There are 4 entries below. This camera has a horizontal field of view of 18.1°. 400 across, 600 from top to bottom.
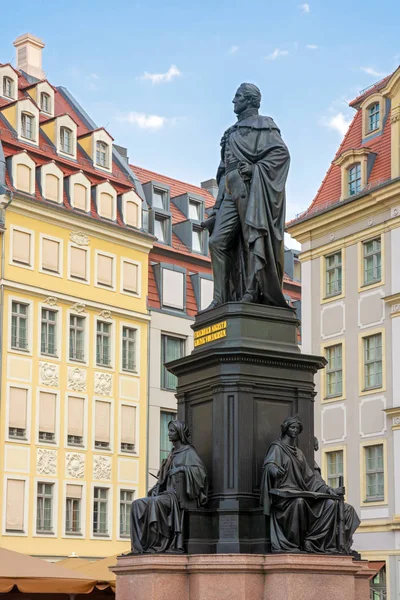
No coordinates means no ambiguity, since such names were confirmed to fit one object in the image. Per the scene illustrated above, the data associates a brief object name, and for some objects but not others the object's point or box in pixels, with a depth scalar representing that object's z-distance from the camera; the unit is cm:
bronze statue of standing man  1444
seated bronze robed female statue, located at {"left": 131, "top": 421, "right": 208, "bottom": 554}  1305
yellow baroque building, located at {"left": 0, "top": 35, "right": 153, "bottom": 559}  4303
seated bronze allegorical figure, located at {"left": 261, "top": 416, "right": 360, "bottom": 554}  1268
